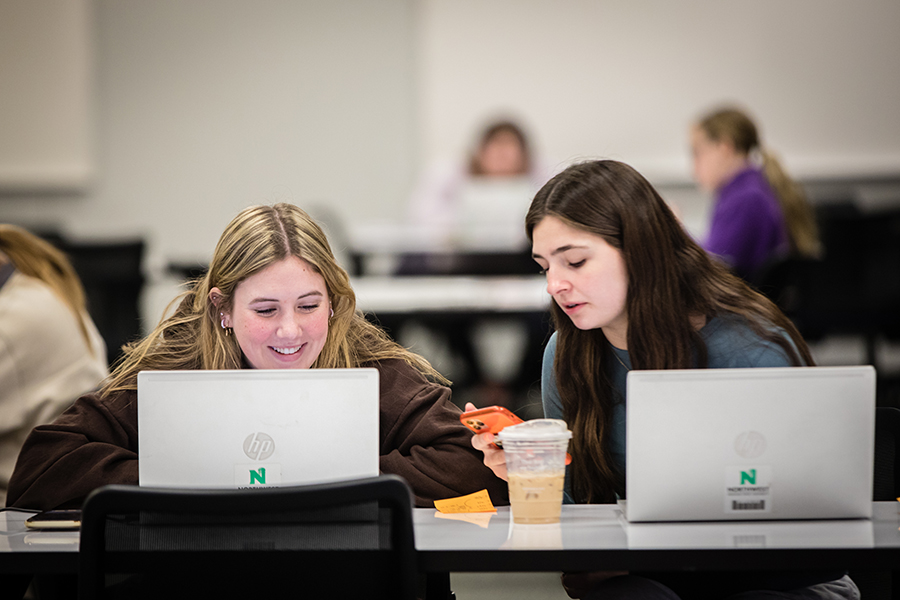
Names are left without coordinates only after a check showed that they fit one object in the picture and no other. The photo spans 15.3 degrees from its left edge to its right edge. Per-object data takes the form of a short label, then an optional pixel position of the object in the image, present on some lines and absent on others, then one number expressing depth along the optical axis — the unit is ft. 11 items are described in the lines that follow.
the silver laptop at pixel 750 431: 14.46
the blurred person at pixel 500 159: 37.86
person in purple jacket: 26.82
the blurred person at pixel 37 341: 17.18
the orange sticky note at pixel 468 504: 15.10
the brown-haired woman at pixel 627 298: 15.65
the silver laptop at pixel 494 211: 25.91
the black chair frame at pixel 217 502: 13.86
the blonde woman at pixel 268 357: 15.40
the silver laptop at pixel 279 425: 14.65
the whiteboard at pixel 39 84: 43.79
